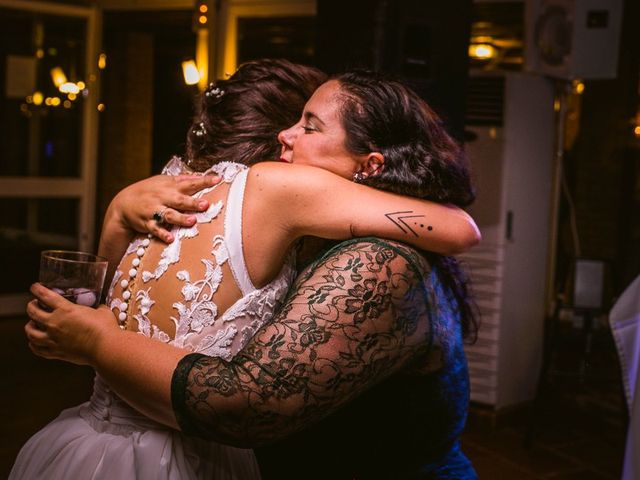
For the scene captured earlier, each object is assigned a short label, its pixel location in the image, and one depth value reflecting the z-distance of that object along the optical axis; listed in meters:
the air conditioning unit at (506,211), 4.22
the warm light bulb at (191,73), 6.00
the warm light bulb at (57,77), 6.62
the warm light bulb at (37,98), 6.61
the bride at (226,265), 1.25
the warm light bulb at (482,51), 7.45
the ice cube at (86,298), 1.33
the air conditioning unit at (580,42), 4.34
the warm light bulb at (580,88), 7.37
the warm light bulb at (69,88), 6.57
